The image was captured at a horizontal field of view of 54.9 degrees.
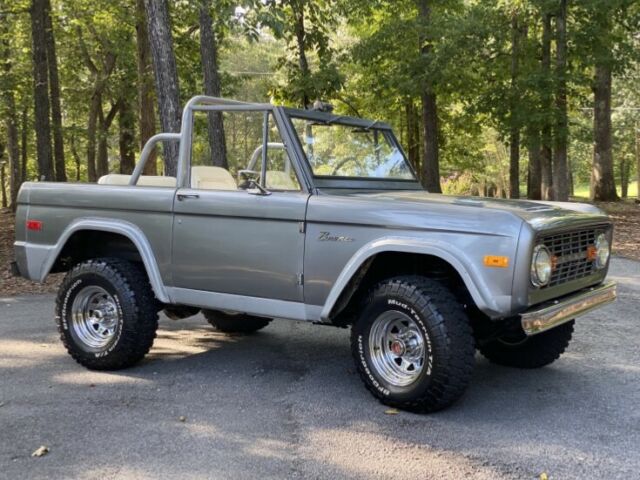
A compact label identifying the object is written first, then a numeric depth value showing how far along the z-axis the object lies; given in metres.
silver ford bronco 3.67
